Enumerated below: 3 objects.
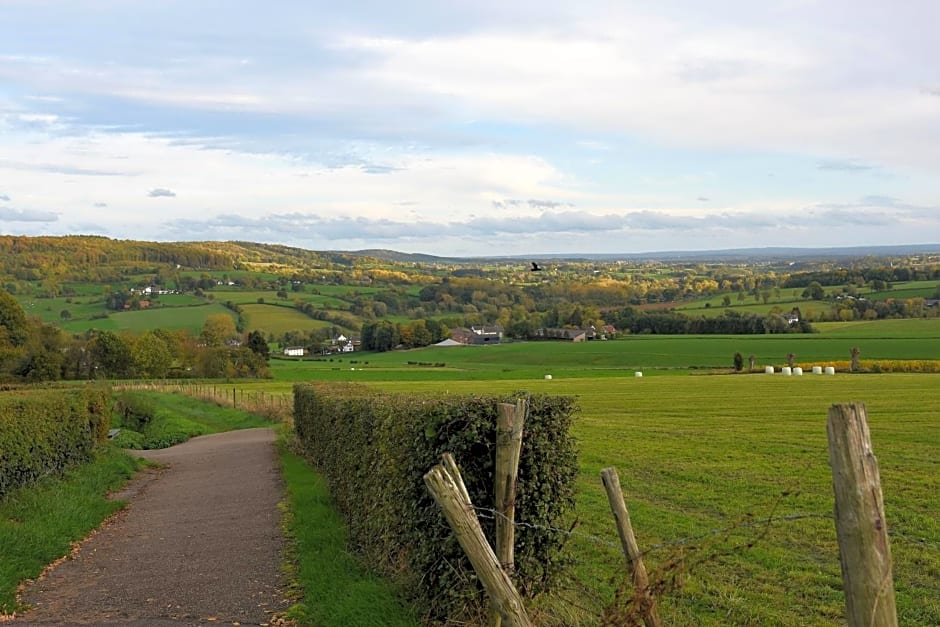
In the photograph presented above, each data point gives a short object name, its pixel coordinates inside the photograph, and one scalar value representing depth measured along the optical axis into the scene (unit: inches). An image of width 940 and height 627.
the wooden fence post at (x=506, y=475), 245.9
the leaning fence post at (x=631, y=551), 166.9
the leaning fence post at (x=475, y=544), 177.9
